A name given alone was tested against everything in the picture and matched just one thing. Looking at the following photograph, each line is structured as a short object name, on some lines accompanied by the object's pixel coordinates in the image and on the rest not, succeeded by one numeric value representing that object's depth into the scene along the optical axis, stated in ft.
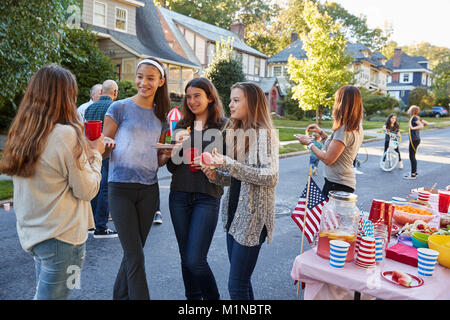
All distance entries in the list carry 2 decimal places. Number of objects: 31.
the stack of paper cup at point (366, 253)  7.54
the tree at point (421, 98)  170.40
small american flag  10.30
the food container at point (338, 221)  8.07
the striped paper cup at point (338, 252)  7.45
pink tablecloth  6.78
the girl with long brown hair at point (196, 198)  9.91
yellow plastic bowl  7.77
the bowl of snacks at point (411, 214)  10.59
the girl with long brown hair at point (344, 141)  12.41
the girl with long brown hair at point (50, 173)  7.07
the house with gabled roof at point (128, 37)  76.64
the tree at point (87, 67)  56.08
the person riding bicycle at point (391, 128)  42.63
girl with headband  9.77
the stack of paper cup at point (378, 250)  8.04
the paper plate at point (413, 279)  6.97
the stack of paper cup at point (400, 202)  12.32
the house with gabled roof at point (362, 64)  155.53
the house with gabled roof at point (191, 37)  109.29
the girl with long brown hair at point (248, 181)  8.91
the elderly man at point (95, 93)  23.87
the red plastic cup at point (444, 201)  11.91
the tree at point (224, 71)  79.05
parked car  163.41
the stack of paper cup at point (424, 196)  13.13
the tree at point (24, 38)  28.50
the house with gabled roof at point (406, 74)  221.05
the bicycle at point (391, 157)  41.34
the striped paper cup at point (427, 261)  7.35
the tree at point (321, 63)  79.77
